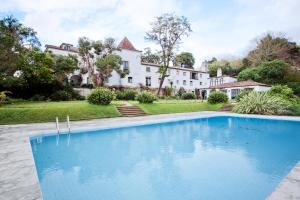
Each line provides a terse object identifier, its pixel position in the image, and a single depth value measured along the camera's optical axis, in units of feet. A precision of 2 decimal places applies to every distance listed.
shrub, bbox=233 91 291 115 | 58.85
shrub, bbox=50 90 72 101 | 80.59
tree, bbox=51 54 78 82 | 83.79
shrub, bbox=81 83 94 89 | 102.12
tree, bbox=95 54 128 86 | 94.53
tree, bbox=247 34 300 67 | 133.18
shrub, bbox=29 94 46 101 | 78.05
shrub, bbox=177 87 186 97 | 135.48
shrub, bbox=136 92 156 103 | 68.18
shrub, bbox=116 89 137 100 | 91.61
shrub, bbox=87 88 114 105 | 58.34
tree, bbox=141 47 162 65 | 164.02
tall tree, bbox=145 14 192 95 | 97.40
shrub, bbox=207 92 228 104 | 77.82
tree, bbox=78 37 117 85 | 94.84
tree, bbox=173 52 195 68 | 199.95
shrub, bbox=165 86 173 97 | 130.41
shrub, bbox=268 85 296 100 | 66.08
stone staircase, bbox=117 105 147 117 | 57.97
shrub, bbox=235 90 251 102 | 78.20
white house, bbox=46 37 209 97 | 105.19
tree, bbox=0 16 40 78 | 47.85
